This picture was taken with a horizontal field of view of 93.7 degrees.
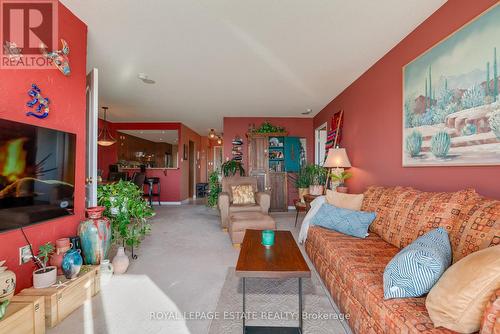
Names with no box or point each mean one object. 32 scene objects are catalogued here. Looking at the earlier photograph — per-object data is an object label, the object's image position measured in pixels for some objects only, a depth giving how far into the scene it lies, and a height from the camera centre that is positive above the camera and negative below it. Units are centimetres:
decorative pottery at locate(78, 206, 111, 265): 209 -61
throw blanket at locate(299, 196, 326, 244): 284 -58
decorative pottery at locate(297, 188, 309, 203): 500 -48
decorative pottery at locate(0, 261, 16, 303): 135 -68
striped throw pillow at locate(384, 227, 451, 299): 117 -52
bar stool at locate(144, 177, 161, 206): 651 -55
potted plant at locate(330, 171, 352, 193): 363 -13
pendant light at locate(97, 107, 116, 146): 565 +86
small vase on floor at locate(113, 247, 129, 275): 241 -97
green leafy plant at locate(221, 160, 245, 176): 567 +1
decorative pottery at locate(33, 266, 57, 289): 165 -78
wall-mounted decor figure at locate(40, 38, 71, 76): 189 +92
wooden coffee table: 149 -66
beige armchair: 391 -64
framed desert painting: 161 +56
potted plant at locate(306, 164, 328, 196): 468 -13
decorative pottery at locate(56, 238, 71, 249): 189 -61
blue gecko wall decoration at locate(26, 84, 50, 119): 175 +50
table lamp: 366 +15
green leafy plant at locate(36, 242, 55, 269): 173 -63
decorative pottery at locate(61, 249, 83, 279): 179 -74
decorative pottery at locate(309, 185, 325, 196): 417 -38
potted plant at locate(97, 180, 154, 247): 257 -44
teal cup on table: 200 -59
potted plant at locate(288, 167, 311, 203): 503 -31
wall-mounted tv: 152 -4
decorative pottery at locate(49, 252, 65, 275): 183 -72
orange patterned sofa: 117 -65
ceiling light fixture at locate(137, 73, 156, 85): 342 +137
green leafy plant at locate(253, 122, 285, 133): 582 +99
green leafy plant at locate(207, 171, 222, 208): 546 -50
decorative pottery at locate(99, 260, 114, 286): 223 -100
